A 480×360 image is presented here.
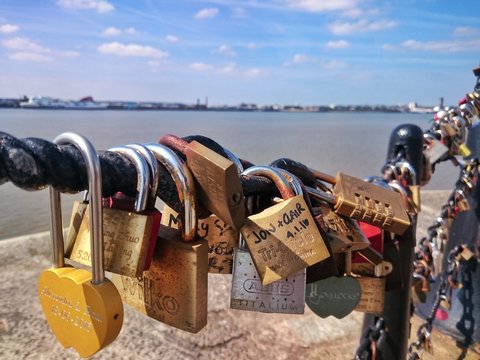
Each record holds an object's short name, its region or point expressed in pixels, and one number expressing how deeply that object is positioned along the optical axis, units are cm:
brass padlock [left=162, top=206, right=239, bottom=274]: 20
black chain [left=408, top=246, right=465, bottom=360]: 40
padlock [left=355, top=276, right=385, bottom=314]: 25
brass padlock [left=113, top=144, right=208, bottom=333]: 17
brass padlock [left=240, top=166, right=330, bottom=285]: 18
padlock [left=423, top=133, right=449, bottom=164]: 36
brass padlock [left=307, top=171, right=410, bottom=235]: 21
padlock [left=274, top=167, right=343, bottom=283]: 19
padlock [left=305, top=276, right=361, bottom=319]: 24
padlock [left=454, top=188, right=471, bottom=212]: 48
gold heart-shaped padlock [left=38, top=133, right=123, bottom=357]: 16
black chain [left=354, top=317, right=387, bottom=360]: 30
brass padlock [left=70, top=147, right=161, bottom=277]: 17
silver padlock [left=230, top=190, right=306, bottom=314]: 20
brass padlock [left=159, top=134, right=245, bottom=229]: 15
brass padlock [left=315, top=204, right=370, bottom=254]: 20
